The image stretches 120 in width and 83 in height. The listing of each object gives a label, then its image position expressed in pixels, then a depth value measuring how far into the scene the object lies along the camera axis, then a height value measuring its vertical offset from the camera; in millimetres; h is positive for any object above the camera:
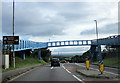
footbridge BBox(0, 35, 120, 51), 34817 +665
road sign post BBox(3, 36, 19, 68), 20606 +773
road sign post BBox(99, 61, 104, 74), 13170 -1952
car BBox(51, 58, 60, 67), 29906 -3434
